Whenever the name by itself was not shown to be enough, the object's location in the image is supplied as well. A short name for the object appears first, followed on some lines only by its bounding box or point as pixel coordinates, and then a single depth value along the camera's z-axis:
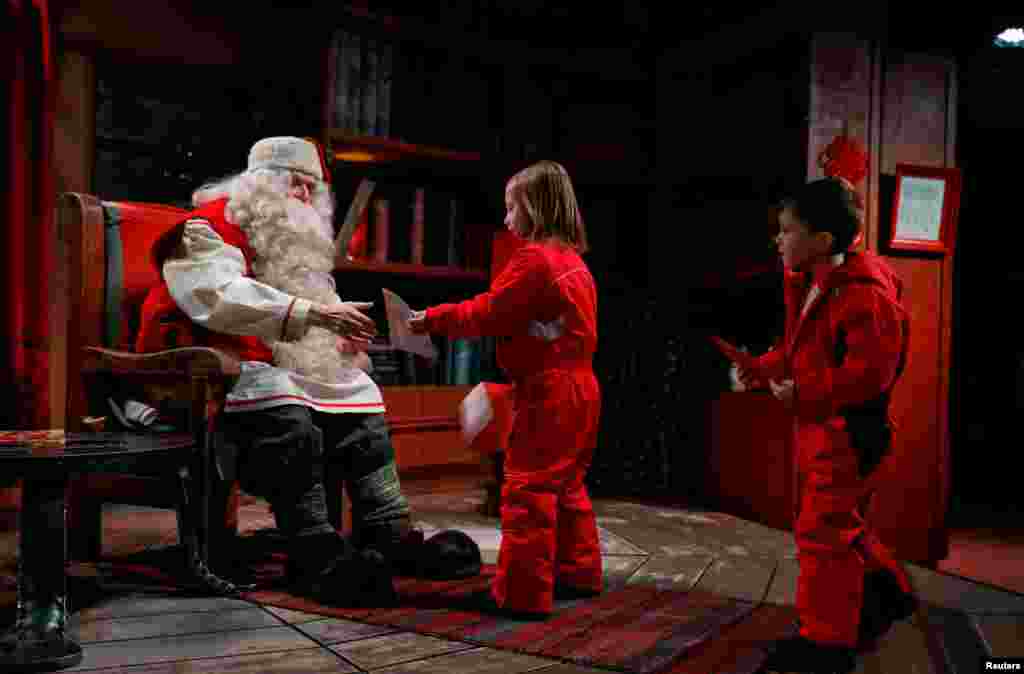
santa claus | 2.09
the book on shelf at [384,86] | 3.59
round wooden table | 1.49
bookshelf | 3.66
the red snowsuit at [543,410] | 1.94
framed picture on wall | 3.08
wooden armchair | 1.99
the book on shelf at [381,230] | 3.66
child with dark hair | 1.64
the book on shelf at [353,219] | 2.80
